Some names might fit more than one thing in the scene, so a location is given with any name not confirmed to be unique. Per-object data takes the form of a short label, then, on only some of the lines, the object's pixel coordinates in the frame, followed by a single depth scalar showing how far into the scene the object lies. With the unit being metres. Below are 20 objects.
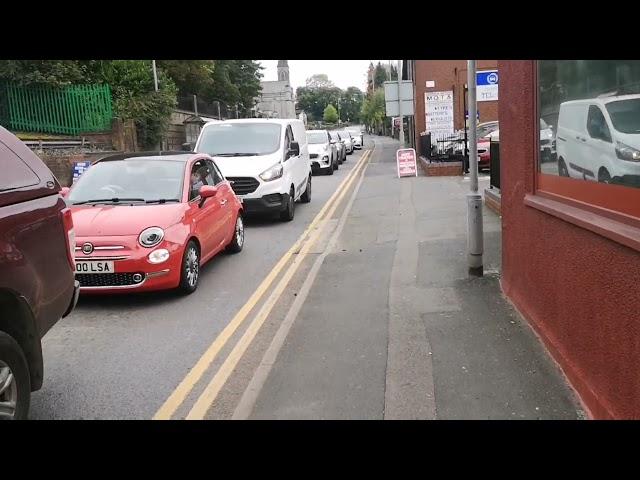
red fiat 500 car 6.16
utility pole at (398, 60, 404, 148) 21.33
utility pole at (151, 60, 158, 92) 24.61
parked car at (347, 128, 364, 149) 44.56
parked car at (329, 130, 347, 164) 27.67
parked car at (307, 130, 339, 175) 23.09
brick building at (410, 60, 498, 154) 26.92
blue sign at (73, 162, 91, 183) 15.83
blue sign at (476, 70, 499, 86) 14.81
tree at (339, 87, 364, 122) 139.62
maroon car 3.29
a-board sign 19.31
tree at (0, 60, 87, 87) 18.41
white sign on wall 22.58
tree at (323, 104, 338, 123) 113.56
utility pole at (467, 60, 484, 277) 6.89
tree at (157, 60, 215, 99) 32.56
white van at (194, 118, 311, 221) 11.35
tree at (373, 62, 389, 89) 111.94
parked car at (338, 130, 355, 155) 37.53
